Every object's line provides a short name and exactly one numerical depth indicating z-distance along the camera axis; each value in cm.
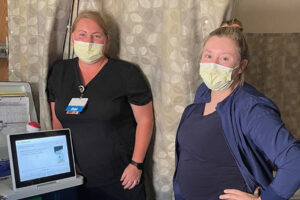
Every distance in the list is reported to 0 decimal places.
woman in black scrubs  145
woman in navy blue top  92
